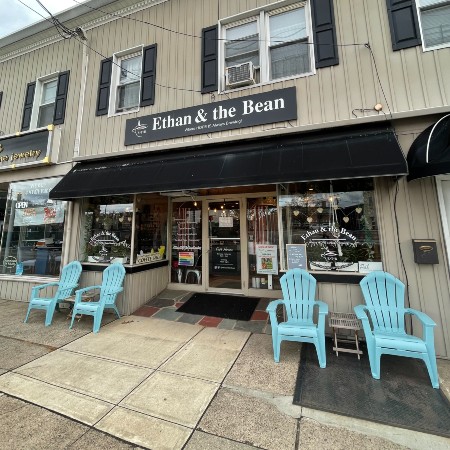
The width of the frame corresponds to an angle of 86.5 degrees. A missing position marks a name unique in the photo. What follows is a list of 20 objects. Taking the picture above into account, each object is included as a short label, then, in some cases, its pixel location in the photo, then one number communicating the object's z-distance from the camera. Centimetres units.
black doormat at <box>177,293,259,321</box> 473
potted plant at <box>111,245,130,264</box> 530
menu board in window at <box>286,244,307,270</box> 417
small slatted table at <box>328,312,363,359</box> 322
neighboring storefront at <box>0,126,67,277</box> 589
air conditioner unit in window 457
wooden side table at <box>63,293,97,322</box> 468
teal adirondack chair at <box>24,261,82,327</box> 446
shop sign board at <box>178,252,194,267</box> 622
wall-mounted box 336
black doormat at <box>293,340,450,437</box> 222
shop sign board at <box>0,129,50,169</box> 600
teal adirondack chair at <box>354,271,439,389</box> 269
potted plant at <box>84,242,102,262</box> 555
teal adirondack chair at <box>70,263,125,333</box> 419
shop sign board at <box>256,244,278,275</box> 547
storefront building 359
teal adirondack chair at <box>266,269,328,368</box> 306
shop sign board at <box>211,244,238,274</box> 584
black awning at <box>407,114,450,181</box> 296
